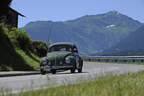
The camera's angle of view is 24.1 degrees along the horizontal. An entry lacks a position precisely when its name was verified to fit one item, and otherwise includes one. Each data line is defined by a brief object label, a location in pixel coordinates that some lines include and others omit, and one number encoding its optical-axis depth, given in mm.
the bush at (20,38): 31305
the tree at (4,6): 26047
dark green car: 19719
